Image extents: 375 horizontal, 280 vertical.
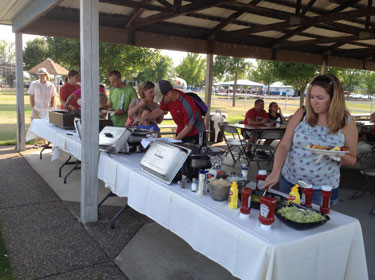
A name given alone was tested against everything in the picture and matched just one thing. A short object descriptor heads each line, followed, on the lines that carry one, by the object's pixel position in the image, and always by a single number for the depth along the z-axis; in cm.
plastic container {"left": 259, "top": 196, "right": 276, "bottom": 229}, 163
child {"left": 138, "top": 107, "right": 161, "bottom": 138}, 400
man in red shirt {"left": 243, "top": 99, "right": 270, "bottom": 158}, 703
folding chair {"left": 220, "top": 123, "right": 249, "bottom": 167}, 635
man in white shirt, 709
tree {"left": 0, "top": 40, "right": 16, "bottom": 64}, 4856
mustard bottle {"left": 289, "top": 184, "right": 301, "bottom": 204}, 188
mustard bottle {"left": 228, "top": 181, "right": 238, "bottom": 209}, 190
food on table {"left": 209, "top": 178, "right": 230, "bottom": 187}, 204
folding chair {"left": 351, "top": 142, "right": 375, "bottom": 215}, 437
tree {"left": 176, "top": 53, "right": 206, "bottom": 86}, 3669
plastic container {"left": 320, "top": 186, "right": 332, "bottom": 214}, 184
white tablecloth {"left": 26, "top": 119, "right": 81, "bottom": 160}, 403
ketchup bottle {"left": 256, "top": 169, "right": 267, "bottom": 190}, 212
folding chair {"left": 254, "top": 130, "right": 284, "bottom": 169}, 605
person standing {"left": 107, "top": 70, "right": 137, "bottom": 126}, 455
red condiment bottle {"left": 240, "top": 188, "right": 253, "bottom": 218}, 176
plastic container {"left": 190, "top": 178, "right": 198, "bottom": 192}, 218
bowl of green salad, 163
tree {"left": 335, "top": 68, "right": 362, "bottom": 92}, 3828
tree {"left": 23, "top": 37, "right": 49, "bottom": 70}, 3834
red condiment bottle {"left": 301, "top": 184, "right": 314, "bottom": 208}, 191
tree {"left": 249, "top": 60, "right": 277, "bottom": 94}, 3447
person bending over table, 319
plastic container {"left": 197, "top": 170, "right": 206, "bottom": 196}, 211
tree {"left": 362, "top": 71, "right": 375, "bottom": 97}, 3919
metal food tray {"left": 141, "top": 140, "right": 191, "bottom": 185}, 226
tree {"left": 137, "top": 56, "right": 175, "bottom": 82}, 4441
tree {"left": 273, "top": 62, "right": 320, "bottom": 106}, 1423
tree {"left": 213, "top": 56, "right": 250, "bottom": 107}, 2695
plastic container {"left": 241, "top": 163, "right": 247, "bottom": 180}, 224
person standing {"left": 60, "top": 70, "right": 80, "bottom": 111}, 604
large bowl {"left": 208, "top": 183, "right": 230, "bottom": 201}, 200
